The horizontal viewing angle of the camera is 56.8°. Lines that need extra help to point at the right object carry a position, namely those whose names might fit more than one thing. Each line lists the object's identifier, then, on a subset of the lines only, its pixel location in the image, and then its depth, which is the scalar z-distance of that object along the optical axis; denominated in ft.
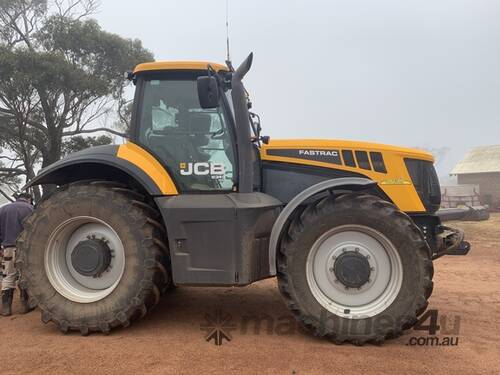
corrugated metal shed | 107.79
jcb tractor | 13.83
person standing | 19.32
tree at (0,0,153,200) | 53.67
